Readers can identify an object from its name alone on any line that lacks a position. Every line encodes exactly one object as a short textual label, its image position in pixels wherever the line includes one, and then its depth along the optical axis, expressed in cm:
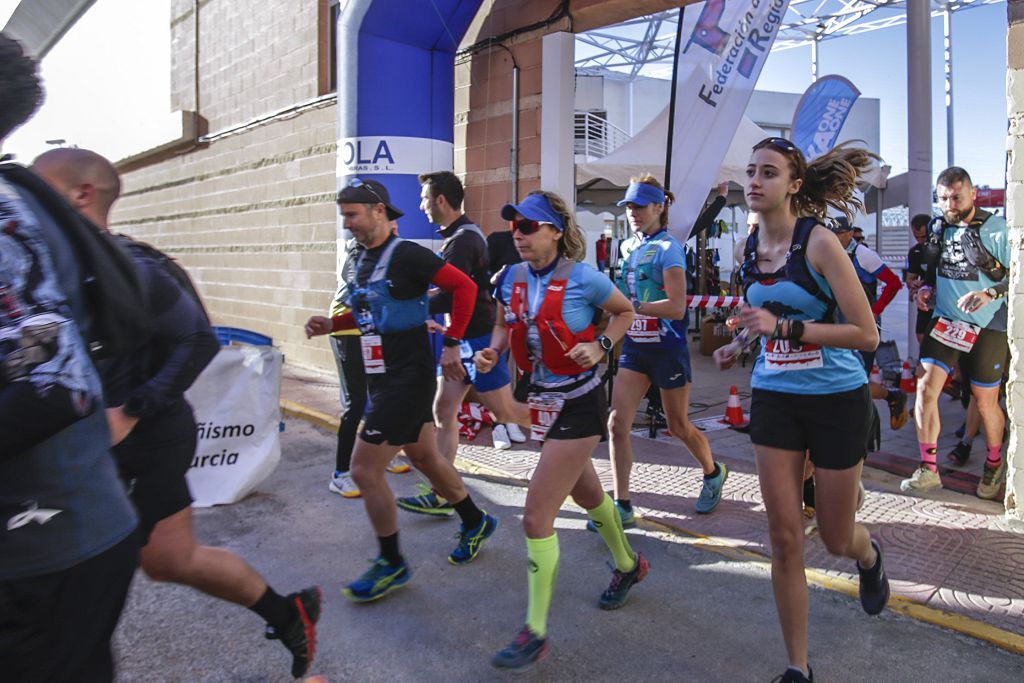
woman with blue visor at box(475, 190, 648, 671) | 321
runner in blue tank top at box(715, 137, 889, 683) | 284
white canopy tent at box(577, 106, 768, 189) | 1019
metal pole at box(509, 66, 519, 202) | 782
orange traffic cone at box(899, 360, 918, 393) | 777
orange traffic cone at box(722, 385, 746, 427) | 750
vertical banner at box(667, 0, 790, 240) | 684
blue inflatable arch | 738
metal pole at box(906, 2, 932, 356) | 859
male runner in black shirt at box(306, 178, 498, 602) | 385
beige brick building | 802
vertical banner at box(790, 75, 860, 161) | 1116
